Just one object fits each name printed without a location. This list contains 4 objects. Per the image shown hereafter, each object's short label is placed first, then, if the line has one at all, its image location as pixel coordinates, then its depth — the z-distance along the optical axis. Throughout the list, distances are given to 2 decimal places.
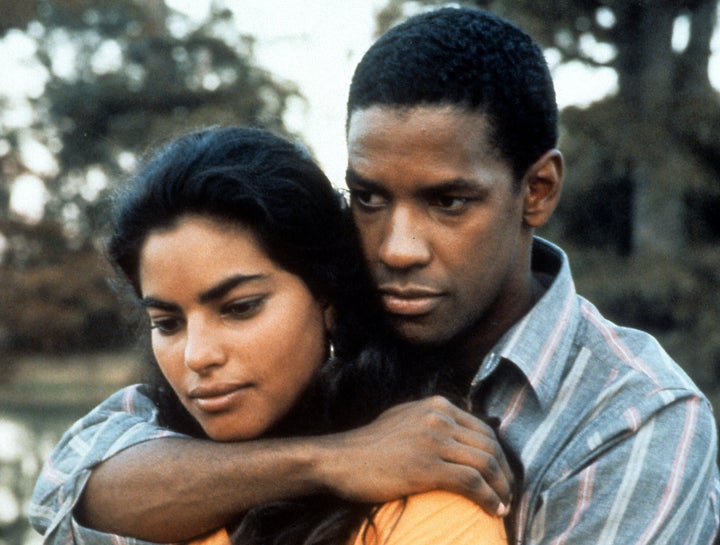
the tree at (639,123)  7.75
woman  2.04
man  1.92
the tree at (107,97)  12.07
